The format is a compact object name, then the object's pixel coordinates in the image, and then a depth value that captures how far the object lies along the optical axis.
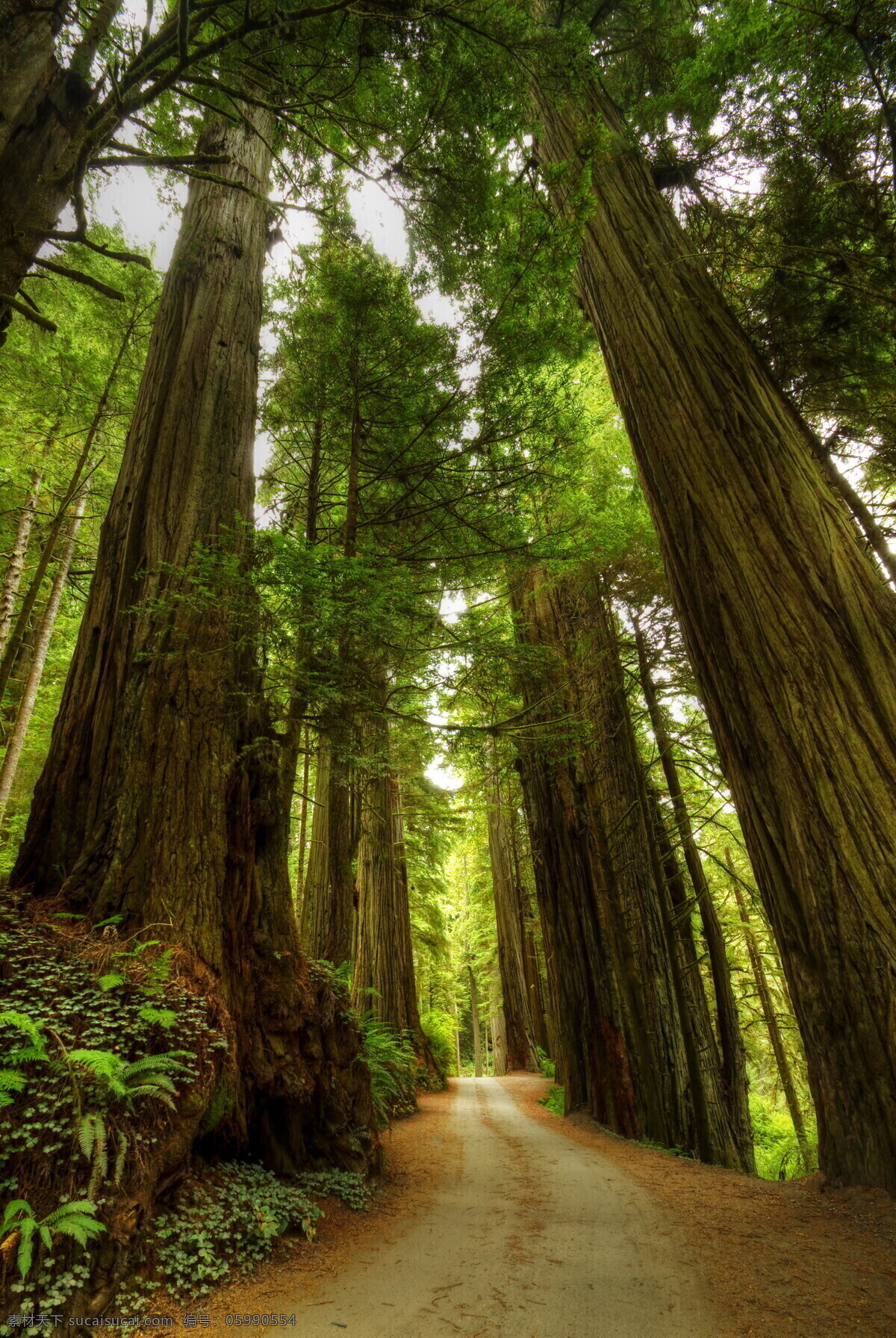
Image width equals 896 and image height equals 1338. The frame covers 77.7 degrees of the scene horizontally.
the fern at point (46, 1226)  1.92
